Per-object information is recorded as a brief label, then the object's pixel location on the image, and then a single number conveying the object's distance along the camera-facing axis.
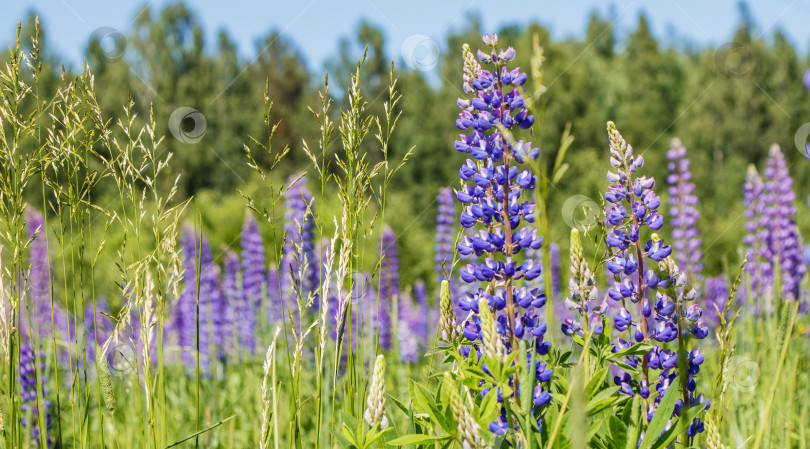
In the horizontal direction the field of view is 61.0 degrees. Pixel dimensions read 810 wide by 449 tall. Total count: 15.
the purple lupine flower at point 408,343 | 5.98
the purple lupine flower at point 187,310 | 6.24
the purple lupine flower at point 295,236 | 4.43
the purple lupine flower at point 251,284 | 5.56
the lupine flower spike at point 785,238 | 5.06
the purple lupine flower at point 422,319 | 7.21
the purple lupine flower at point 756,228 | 5.12
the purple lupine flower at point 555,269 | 6.57
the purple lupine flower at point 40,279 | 6.30
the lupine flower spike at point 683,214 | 5.23
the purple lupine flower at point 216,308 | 5.65
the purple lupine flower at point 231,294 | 5.70
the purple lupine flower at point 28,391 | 2.96
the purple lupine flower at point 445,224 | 4.93
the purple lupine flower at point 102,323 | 7.46
